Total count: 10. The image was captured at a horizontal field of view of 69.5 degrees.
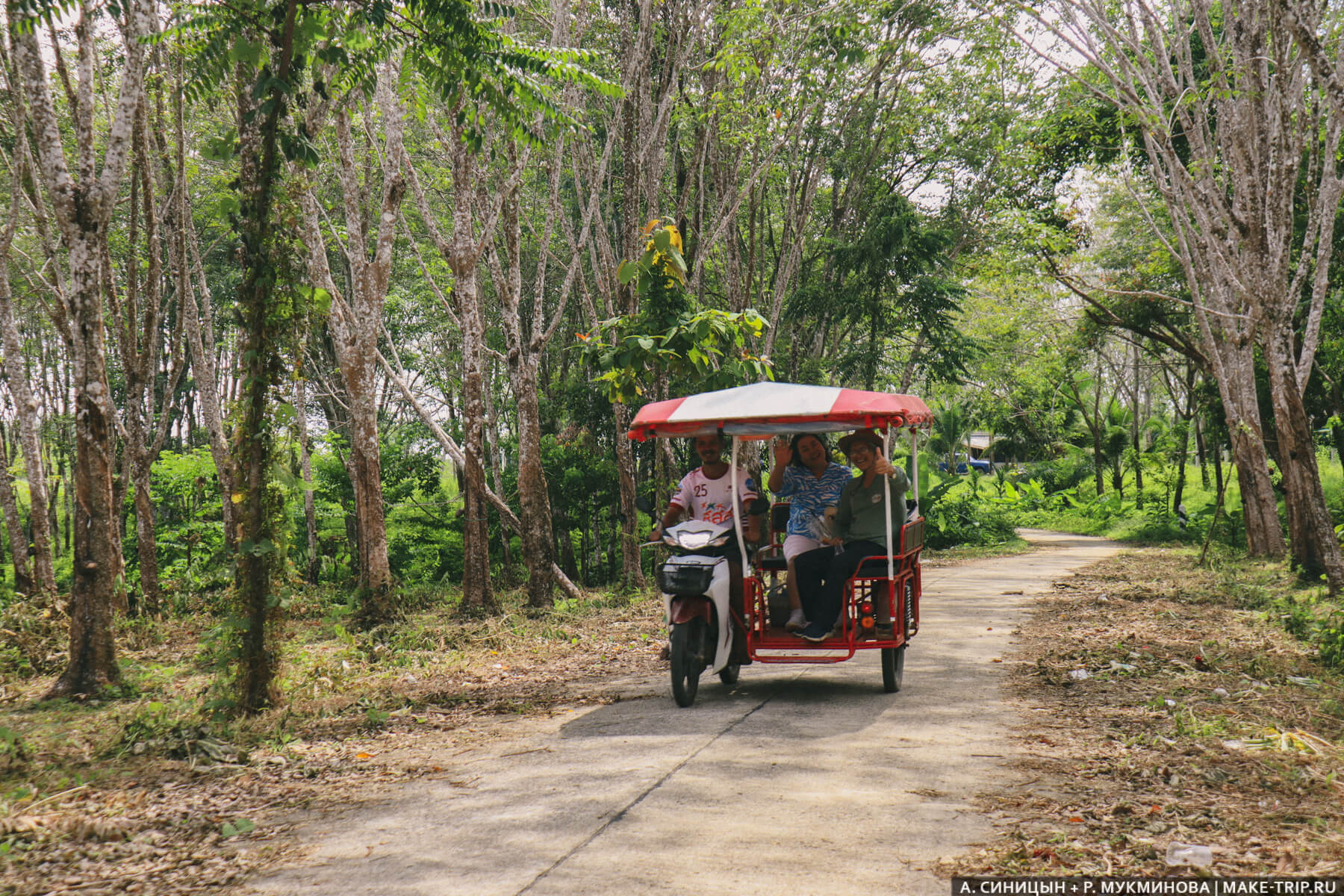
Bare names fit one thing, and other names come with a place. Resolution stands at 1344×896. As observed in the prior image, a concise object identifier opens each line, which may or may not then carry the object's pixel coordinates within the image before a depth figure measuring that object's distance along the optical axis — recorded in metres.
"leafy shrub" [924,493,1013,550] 23.09
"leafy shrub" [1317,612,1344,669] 6.89
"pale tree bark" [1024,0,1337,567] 9.71
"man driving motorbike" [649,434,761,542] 6.95
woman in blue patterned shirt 7.13
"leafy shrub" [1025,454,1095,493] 37.81
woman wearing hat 6.75
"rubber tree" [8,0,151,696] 7.09
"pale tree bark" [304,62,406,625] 10.59
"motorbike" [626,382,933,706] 6.29
